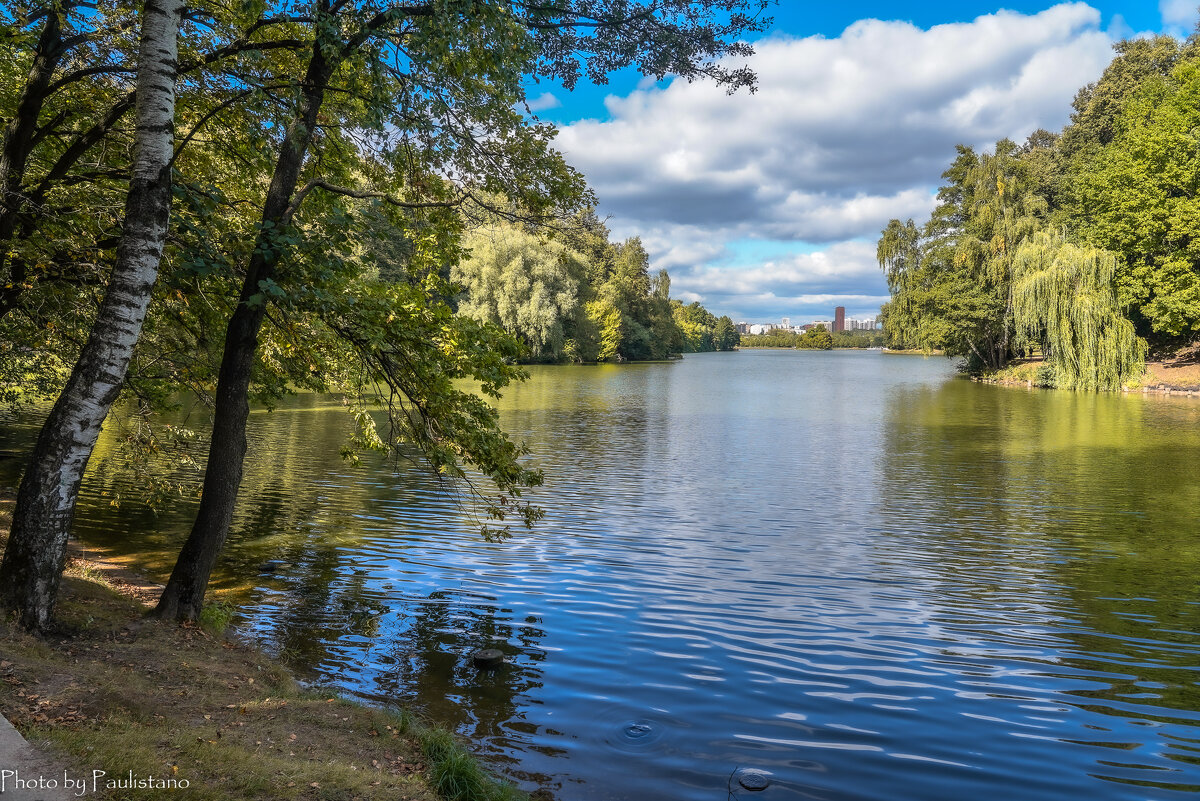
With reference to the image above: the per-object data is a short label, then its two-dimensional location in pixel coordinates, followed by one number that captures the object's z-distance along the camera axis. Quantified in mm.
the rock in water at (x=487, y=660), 6934
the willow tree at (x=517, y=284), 58031
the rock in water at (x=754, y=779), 5125
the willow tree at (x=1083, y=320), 40000
